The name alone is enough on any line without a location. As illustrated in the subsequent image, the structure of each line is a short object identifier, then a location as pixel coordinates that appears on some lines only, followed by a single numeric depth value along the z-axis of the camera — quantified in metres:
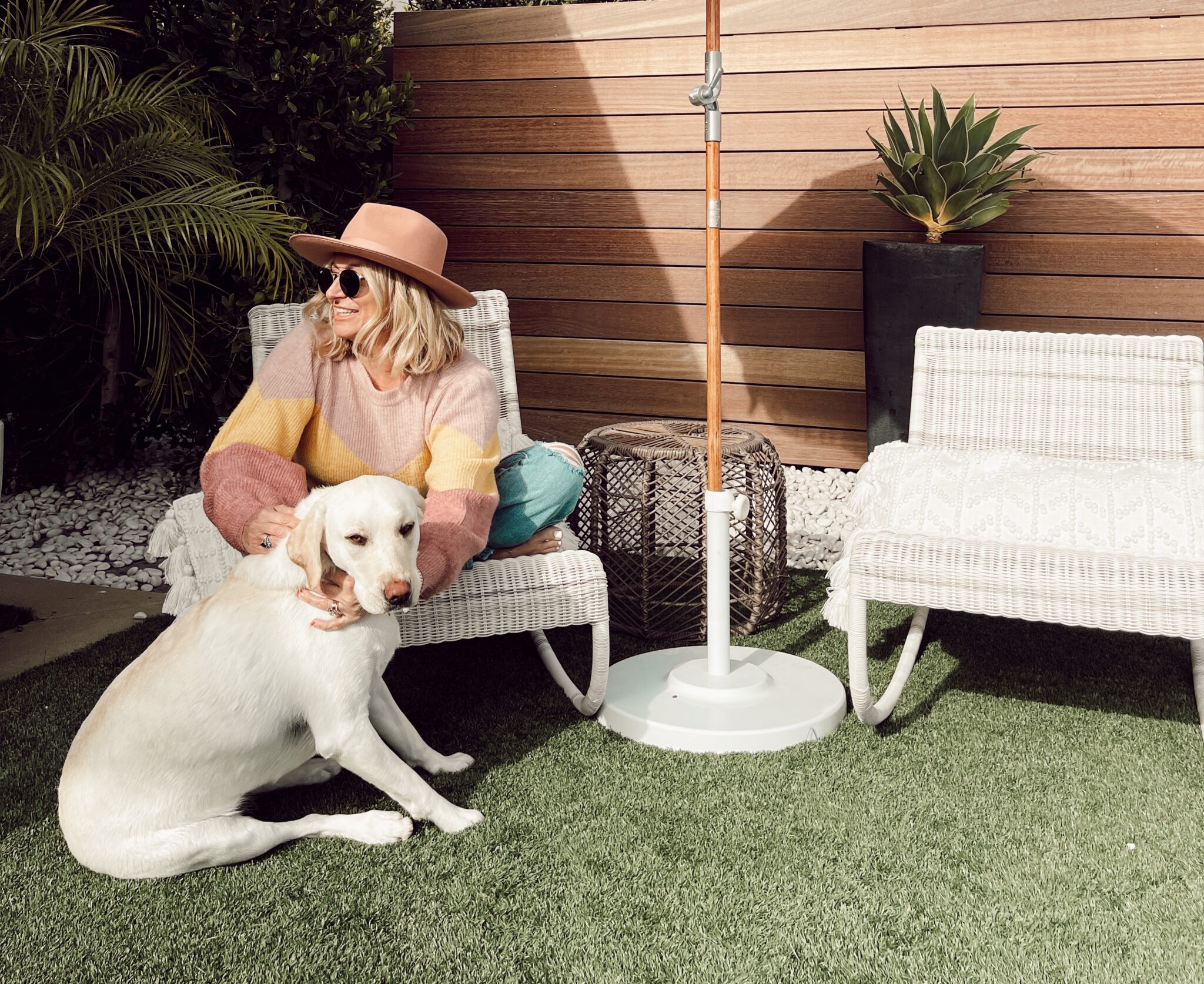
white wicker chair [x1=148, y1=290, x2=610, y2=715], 2.50
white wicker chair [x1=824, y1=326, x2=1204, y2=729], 2.34
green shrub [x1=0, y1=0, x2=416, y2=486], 4.71
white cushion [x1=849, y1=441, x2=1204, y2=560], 2.52
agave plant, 4.34
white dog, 1.98
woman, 2.42
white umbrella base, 2.58
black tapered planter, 4.45
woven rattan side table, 3.24
